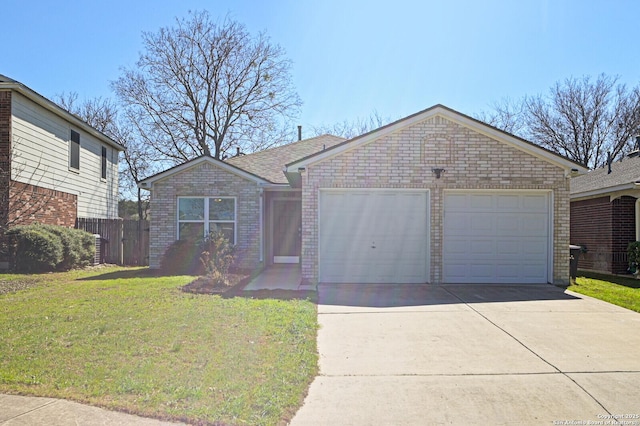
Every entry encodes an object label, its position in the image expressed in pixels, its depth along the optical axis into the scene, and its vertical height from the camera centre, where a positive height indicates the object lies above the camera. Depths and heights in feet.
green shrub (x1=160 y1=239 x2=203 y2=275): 44.60 -3.77
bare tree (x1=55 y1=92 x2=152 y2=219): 107.55 +16.70
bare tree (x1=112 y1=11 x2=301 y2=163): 97.86 +25.77
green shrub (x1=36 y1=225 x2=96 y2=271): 46.16 -2.94
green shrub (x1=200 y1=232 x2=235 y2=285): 36.07 -3.19
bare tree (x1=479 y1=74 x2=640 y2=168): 99.86 +21.43
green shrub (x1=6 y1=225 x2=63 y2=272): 42.57 -2.75
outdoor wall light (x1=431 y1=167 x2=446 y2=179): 36.47 +3.96
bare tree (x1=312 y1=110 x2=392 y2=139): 119.44 +22.92
